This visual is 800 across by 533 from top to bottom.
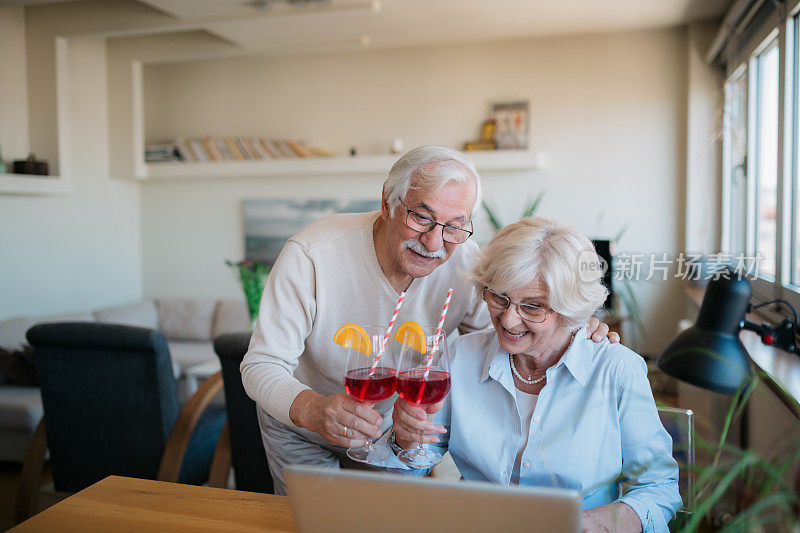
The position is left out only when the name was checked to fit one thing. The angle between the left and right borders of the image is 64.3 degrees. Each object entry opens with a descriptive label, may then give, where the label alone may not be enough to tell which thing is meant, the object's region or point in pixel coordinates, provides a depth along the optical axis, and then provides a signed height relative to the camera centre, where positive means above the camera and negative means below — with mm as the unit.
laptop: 771 -363
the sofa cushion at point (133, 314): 5066 -771
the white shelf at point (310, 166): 5027 +448
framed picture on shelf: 5125 +739
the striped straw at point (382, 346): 1112 -223
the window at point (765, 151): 2797 +350
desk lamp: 1091 -228
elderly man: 1570 -186
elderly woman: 1387 -406
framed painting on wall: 5750 -6
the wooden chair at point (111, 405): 2521 -756
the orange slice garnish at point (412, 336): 1123 -209
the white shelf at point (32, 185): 4621 +278
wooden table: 1140 -546
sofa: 3568 -897
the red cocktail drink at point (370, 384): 1140 -302
